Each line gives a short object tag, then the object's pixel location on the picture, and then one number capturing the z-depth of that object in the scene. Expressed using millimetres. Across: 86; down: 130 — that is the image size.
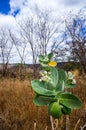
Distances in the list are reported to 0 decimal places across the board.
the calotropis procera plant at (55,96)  245
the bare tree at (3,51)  9210
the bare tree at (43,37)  8907
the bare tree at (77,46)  4664
